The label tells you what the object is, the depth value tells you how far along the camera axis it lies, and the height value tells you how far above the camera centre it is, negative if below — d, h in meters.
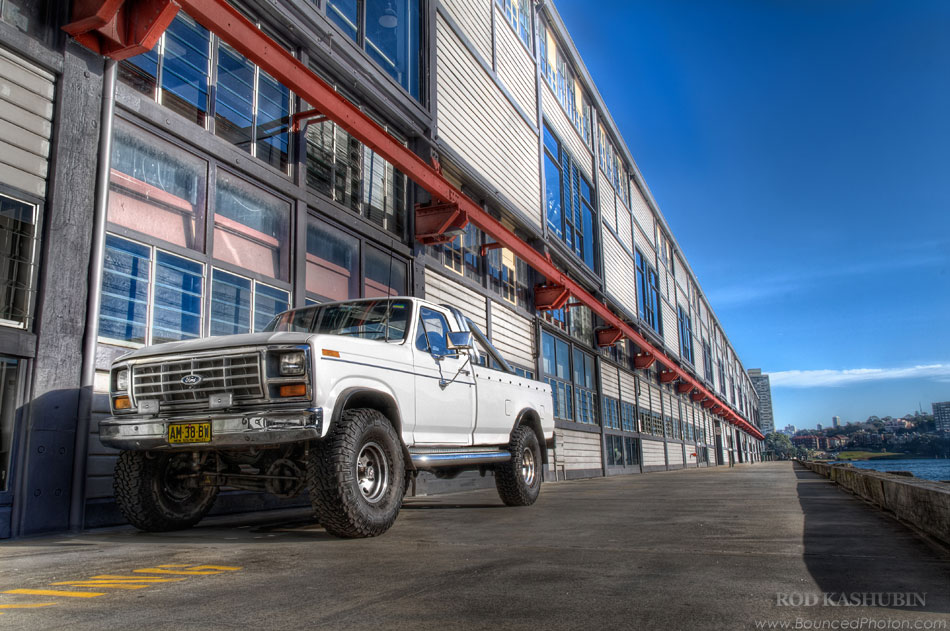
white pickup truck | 5.22 +0.19
